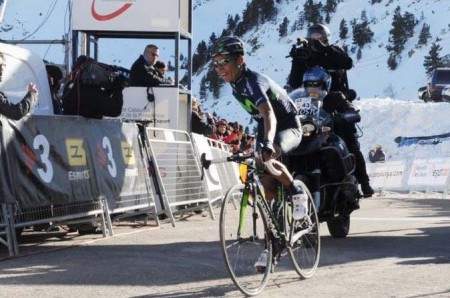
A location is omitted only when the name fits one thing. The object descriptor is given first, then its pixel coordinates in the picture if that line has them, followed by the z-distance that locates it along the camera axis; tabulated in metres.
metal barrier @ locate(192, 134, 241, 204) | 12.17
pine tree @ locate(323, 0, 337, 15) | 136.38
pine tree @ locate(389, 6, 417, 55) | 110.00
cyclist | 5.85
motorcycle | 7.85
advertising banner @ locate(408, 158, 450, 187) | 21.97
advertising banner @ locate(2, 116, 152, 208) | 7.45
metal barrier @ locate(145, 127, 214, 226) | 10.18
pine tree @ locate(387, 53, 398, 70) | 105.44
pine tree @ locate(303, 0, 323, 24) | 137.50
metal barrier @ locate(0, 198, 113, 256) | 7.29
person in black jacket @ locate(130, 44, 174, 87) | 11.78
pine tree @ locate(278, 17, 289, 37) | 141.12
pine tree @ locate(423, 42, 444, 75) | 86.75
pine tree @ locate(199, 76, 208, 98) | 133.25
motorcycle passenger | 8.96
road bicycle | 5.49
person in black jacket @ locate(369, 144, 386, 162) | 31.27
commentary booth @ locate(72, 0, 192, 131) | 11.88
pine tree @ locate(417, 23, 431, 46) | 106.25
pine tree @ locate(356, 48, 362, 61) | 114.26
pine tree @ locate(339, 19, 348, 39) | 123.81
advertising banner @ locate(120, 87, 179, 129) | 11.84
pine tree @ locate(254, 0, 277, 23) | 159.00
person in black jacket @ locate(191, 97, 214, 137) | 13.52
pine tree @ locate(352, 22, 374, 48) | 116.94
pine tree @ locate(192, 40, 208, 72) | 137.35
